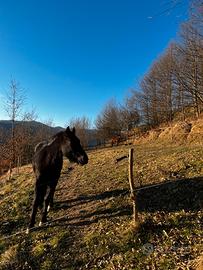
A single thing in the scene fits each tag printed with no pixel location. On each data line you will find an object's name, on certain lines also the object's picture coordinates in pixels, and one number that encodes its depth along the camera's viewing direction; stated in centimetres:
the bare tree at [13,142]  1135
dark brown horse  513
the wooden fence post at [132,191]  436
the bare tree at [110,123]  3449
